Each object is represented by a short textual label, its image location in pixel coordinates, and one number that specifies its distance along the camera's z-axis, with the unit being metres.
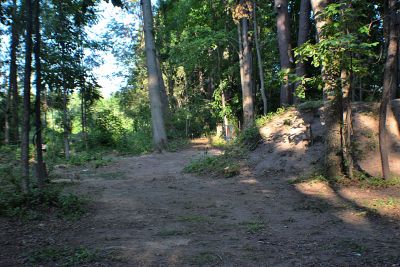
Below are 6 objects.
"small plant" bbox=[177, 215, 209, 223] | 6.88
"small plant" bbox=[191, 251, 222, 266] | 4.69
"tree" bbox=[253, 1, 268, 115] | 18.69
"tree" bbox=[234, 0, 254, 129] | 19.88
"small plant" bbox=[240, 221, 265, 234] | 6.20
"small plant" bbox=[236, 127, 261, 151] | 13.95
